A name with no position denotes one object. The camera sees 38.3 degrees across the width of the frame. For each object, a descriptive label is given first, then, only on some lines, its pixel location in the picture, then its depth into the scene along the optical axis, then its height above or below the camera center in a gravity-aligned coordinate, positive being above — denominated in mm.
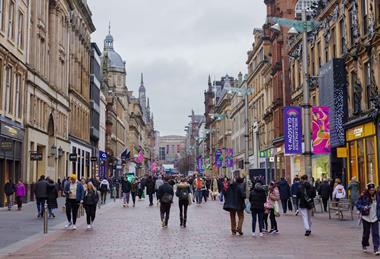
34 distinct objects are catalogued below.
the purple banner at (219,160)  65550 +2176
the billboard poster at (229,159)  56844 +1983
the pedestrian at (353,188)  23750 -492
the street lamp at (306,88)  24953 +4074
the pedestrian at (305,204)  16281 -809
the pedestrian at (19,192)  28672 -600
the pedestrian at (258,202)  16906 -750
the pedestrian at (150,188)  33688 -554
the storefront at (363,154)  28047 +1259
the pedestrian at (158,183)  34094 -252
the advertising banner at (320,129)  28047 +2517
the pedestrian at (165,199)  19375 -725
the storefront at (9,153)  29906 +1630
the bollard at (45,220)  17250 -1252
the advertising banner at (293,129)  31391 +2844
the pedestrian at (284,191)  26109 -651
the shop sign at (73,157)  46562 +1943
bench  21688 -1161
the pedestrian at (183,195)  19781 -598
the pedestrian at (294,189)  25666 -582
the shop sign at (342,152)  32441 +1466
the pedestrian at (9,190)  28828 -497
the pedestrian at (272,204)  17328 -850
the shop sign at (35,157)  33119 +1417
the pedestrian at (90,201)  19172 -745
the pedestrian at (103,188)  34938 -536
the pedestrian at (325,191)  26484 -679
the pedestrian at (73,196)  19109 -570
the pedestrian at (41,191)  23094 -449
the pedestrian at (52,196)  22683 -660
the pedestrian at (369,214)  12578 -864
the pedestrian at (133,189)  33938 -614
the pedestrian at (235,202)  16859 -742
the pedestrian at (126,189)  32625 -585
